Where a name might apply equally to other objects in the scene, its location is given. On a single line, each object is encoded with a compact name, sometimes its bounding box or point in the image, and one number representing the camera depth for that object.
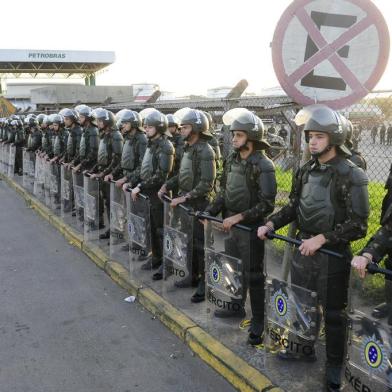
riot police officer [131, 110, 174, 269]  5.85
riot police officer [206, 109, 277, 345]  3.99
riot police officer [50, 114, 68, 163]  10.03
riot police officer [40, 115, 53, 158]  11.29
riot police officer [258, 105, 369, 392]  3.13
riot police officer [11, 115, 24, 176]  15.29
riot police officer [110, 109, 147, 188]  6.83
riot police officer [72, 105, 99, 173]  8.57
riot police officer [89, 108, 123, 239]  7.66
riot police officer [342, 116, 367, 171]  4.60
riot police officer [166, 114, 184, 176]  6.55
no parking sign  3.21
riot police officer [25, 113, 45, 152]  12.25
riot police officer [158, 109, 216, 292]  5.03
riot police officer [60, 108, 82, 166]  9.39
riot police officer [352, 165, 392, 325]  2.51
